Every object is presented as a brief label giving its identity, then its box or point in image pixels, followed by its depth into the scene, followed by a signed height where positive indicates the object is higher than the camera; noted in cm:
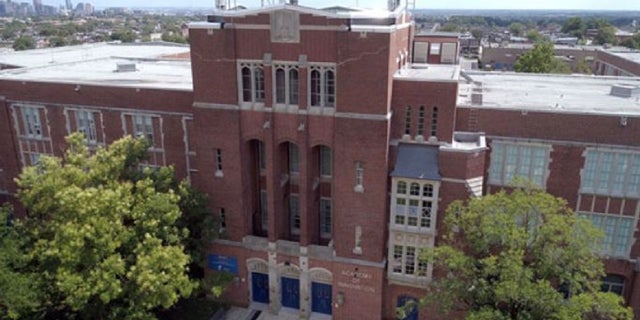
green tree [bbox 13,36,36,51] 16238 -1191
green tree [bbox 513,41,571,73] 7594 -839
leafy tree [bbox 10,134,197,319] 2539 -1219
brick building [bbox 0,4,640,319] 2984 -890
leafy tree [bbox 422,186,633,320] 2297 -1222
